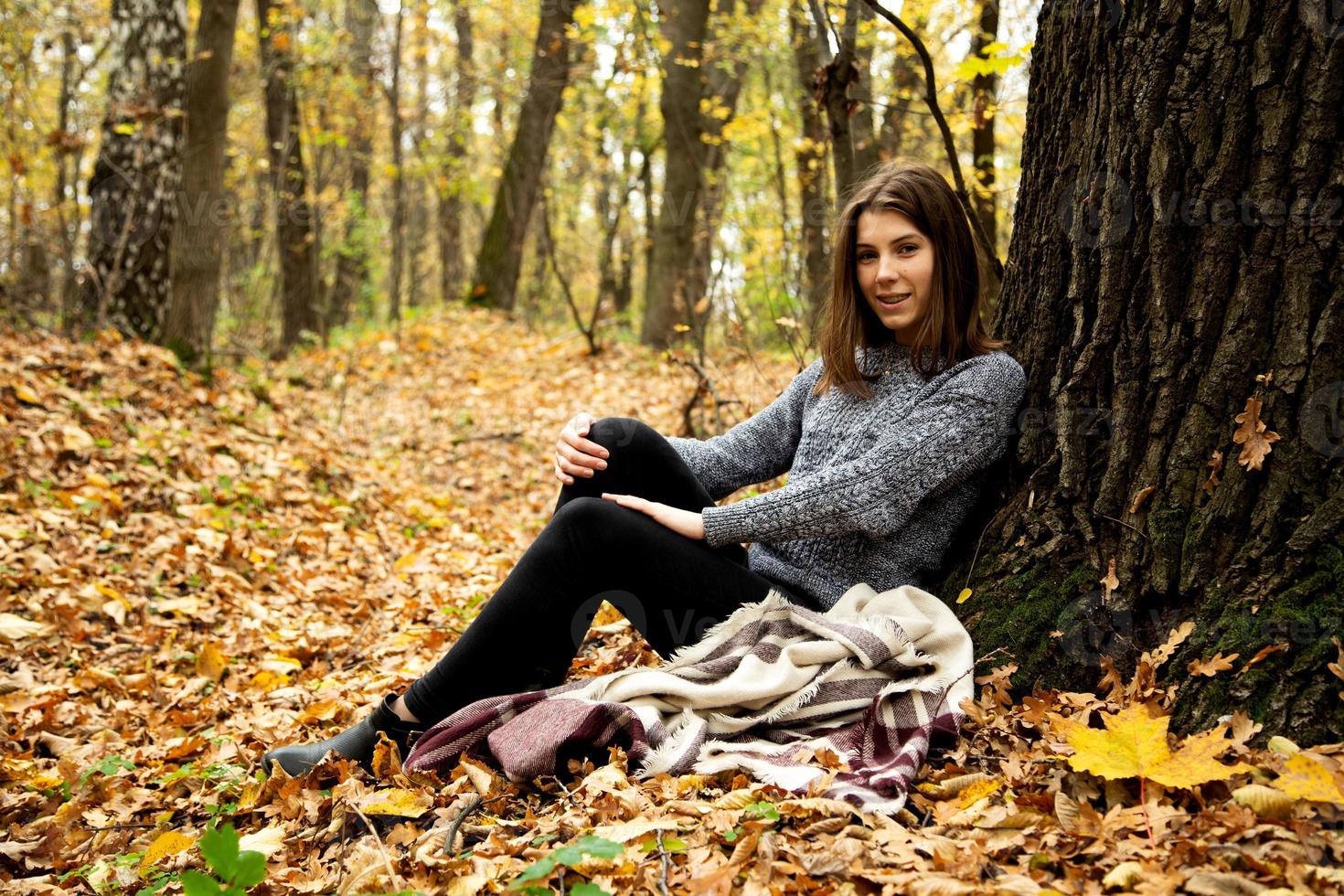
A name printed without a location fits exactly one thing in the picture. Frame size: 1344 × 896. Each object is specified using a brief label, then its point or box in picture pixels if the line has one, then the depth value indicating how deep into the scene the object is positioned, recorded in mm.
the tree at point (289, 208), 11344
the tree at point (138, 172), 6781
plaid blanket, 2250
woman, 2539
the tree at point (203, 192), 7156
